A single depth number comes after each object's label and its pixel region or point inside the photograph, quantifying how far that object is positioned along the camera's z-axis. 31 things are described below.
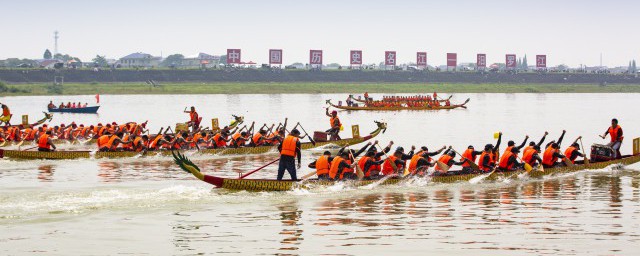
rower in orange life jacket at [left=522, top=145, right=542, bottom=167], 28.77
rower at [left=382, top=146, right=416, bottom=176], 26.30
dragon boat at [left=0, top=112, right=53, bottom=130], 42.76
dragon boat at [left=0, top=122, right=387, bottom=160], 33.41
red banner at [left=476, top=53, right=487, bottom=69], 175.70
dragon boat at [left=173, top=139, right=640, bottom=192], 23.58
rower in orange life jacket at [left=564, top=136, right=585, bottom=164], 30.33
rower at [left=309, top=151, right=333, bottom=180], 24.94
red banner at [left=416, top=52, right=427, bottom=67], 174.25
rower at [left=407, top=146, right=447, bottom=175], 26.34
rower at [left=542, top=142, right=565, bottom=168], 29.56
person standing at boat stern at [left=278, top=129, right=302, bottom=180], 24.92
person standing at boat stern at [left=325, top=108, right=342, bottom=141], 41.53
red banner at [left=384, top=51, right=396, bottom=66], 171.50
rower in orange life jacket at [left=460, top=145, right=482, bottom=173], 27.48
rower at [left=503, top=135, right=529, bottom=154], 28.18
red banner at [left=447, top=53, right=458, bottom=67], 173.25
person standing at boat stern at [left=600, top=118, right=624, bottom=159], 32.34
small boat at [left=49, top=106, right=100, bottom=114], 75.38
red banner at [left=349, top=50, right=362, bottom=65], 165.75
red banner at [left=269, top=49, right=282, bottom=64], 157.75
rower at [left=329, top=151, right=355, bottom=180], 24.83
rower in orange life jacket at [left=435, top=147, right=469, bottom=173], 27.22
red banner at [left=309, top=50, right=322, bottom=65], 164.62
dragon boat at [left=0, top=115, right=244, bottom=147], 38.81
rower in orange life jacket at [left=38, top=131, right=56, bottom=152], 33.63
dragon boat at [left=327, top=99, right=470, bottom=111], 84.44
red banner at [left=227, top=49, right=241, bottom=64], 155.25
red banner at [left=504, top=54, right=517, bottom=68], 181.25
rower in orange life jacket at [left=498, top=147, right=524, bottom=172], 28.20
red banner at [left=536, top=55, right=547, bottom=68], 184.62
